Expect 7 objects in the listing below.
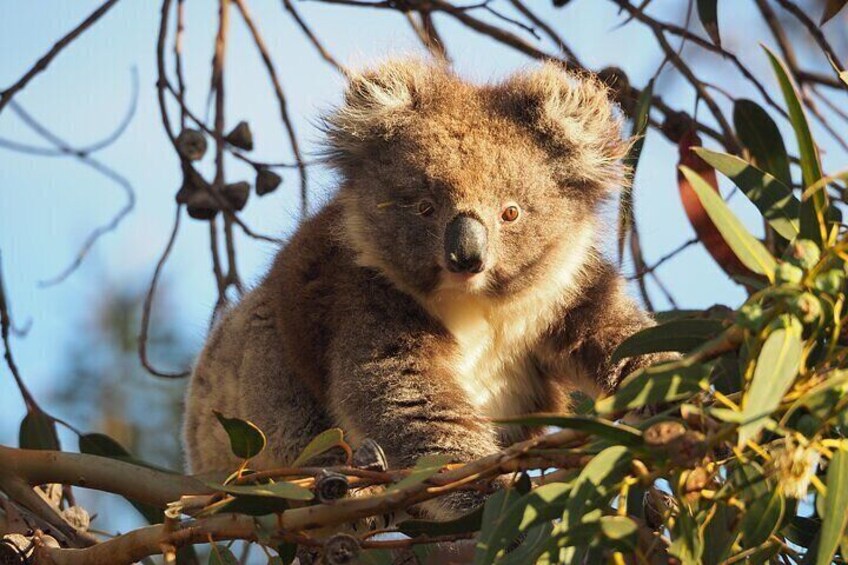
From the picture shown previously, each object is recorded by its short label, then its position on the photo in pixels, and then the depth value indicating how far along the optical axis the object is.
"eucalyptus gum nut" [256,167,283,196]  7.62
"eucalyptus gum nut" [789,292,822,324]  3.11
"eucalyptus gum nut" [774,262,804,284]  3.12
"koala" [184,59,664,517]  5.92
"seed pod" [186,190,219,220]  7.41
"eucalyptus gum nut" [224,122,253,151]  7.71
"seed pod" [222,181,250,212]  7.51
